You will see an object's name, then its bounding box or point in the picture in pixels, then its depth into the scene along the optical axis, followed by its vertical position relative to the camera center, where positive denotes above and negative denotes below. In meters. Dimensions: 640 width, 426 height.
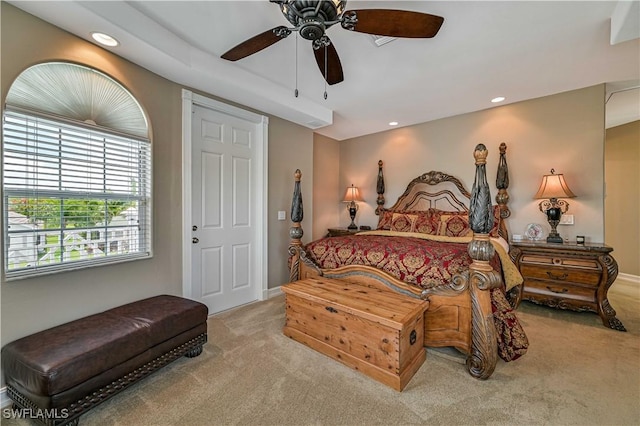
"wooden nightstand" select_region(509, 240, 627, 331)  2.73 -0.70
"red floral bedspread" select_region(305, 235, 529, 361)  2.05 -0.46
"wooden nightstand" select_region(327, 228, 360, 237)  4.63 -0.37
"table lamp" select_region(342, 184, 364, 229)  4.98 +0.22
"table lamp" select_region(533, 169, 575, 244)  3.12 +0.18
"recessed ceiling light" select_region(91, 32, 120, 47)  1.99 +1.32
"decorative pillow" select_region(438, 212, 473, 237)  3.45 -0.19
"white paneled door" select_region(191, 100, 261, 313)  3.00 +0.02
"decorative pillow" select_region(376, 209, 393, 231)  4.21 -0.17
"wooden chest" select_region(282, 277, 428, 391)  1.84 -0.91
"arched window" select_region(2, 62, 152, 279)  1.75 +0.29
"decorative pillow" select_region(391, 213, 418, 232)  3.92 -0.17
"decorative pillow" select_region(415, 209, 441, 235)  3.71 -0.17
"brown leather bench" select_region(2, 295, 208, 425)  1.41 -0.88
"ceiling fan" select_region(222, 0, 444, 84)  1.43 +1.13
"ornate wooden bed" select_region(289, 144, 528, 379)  1.88 -0.69
